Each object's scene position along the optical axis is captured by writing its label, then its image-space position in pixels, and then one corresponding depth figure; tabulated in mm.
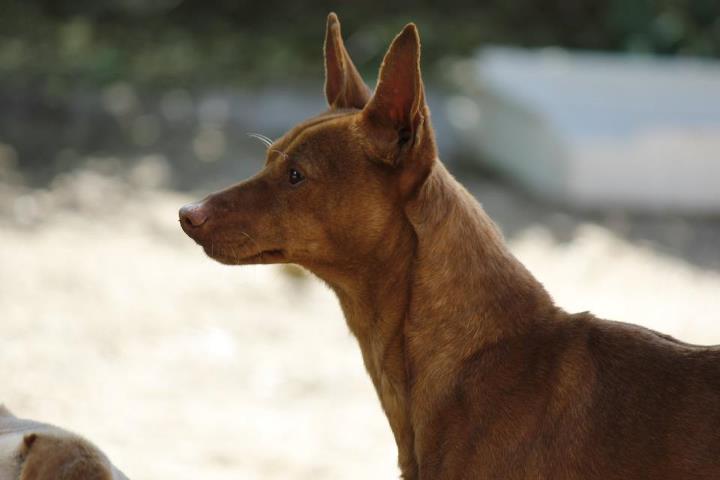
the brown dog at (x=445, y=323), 5418
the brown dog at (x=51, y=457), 5223
